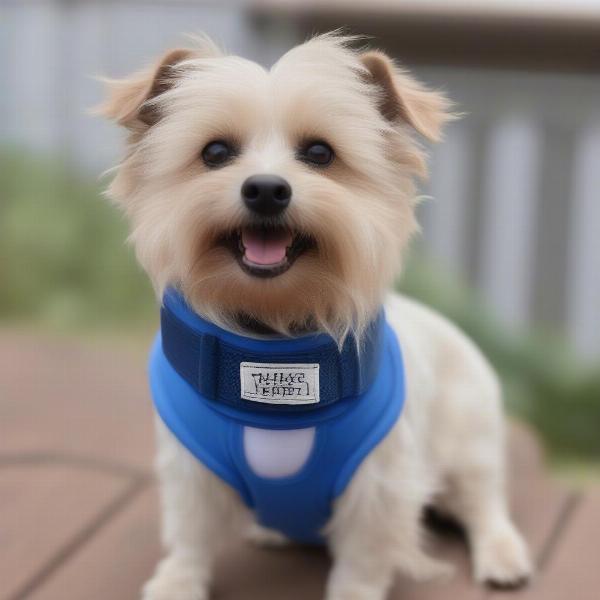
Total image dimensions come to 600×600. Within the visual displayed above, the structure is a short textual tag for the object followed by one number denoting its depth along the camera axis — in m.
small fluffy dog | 0.80
